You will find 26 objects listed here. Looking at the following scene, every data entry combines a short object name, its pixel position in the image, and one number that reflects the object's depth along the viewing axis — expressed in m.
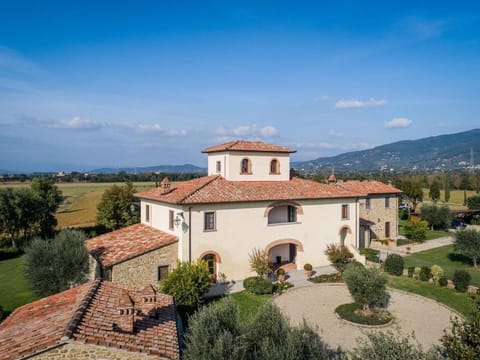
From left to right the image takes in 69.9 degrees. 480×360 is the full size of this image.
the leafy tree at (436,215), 41.66
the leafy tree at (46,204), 35.06
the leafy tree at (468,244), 25.75
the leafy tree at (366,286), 15.79
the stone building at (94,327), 7.79
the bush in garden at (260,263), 20.81
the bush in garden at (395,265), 22.89
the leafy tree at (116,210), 33.78
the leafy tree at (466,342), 7.68
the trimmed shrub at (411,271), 22.67
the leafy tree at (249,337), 8.31
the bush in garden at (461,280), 19.52
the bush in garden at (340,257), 23.27
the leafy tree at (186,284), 16.58
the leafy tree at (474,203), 50.53
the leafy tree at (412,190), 53.34
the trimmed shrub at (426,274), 21.81
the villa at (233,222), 19.52
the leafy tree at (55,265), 16.88
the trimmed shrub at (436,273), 21.27
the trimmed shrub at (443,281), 20.83
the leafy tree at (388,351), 7.18
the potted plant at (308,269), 22.67
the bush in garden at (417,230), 34.62
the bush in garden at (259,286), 19.34
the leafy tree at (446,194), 64.23
